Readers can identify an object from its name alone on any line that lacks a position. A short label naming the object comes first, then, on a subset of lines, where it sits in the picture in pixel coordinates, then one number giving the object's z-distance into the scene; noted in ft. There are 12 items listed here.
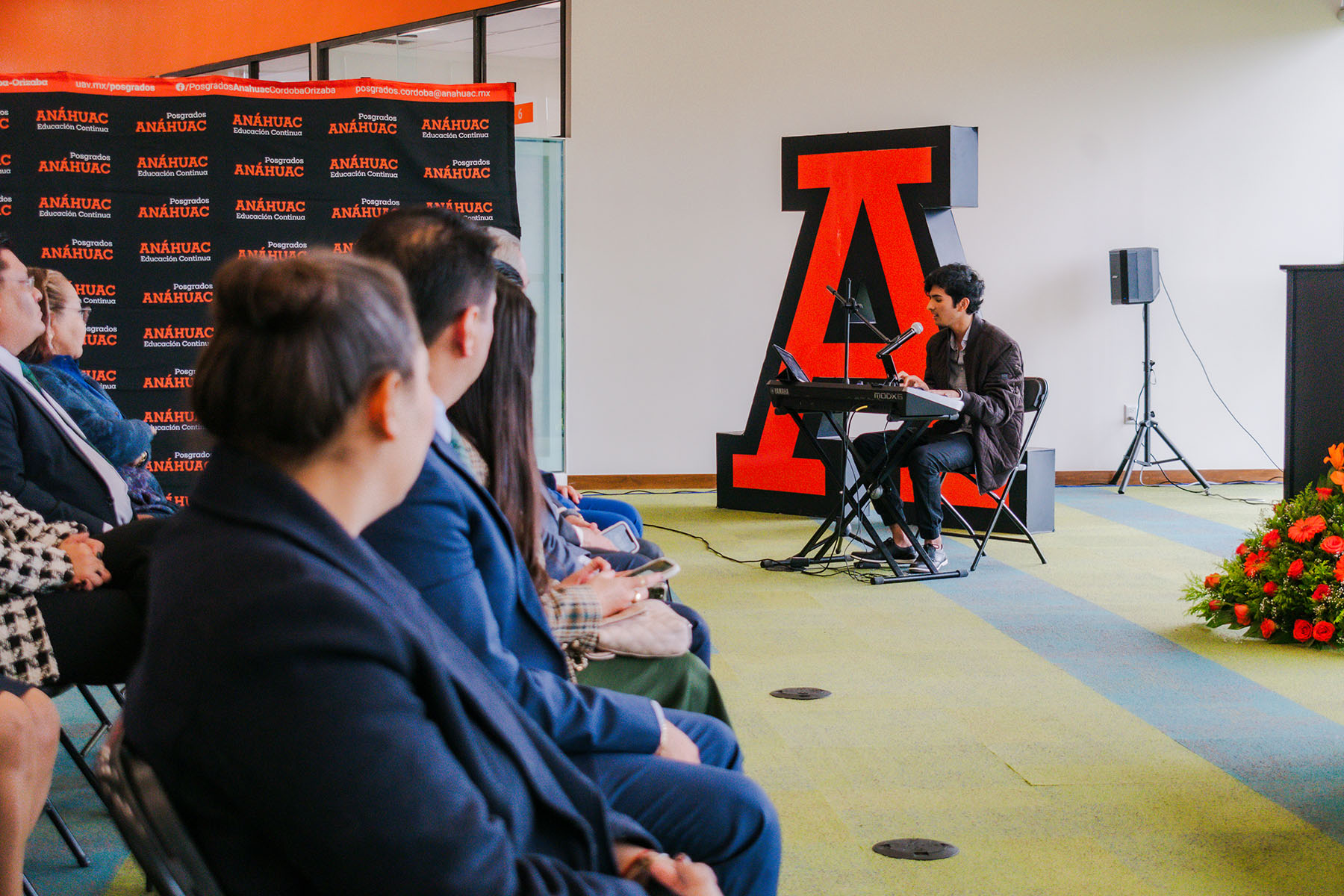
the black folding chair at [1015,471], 17.99
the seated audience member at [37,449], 8.89
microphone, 16.69
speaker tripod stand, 26.30
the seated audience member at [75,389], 10.91
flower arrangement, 13.08
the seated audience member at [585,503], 8.74
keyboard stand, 17.29
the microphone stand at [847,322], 17.54
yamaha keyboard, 16.14
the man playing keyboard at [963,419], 17.76
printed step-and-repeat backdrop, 18.13
